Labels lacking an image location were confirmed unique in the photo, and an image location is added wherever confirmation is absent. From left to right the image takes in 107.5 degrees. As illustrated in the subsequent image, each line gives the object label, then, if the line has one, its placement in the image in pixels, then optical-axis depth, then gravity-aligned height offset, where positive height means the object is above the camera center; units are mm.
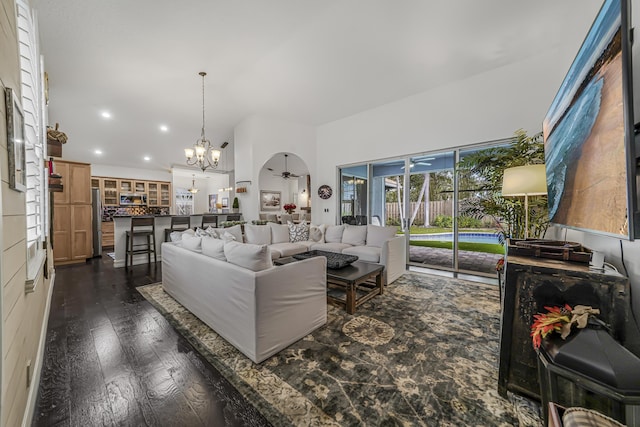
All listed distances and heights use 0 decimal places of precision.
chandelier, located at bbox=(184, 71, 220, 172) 4348 +1050
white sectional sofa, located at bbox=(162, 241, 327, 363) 1811 -762
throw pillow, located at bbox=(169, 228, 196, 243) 3109 -399
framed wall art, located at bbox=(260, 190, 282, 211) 9234 +344
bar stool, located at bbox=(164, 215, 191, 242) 5457 -350
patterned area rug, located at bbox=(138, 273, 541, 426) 1360 -1184
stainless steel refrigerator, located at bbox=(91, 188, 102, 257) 5938 -537
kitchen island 4961 -573
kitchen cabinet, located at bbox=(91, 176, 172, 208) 7835 +670
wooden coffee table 2625 -915
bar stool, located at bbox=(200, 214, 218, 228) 5867 -322
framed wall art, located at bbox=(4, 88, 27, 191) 1080 +331
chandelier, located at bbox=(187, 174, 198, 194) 10011 +1132
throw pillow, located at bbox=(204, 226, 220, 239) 3478 -370
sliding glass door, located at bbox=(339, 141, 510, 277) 4316 +62
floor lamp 2123 +263
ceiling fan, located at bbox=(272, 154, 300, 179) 8758 +1363
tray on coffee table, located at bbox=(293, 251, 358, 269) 2967 -690
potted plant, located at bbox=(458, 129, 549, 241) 2779 +217
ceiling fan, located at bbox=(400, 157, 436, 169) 4871 +966
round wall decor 6309 +456
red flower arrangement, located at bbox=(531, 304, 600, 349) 1027 -507
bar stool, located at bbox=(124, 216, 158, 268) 4812 -622
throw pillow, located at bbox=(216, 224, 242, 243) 4005 -396
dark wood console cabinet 1134 -481
